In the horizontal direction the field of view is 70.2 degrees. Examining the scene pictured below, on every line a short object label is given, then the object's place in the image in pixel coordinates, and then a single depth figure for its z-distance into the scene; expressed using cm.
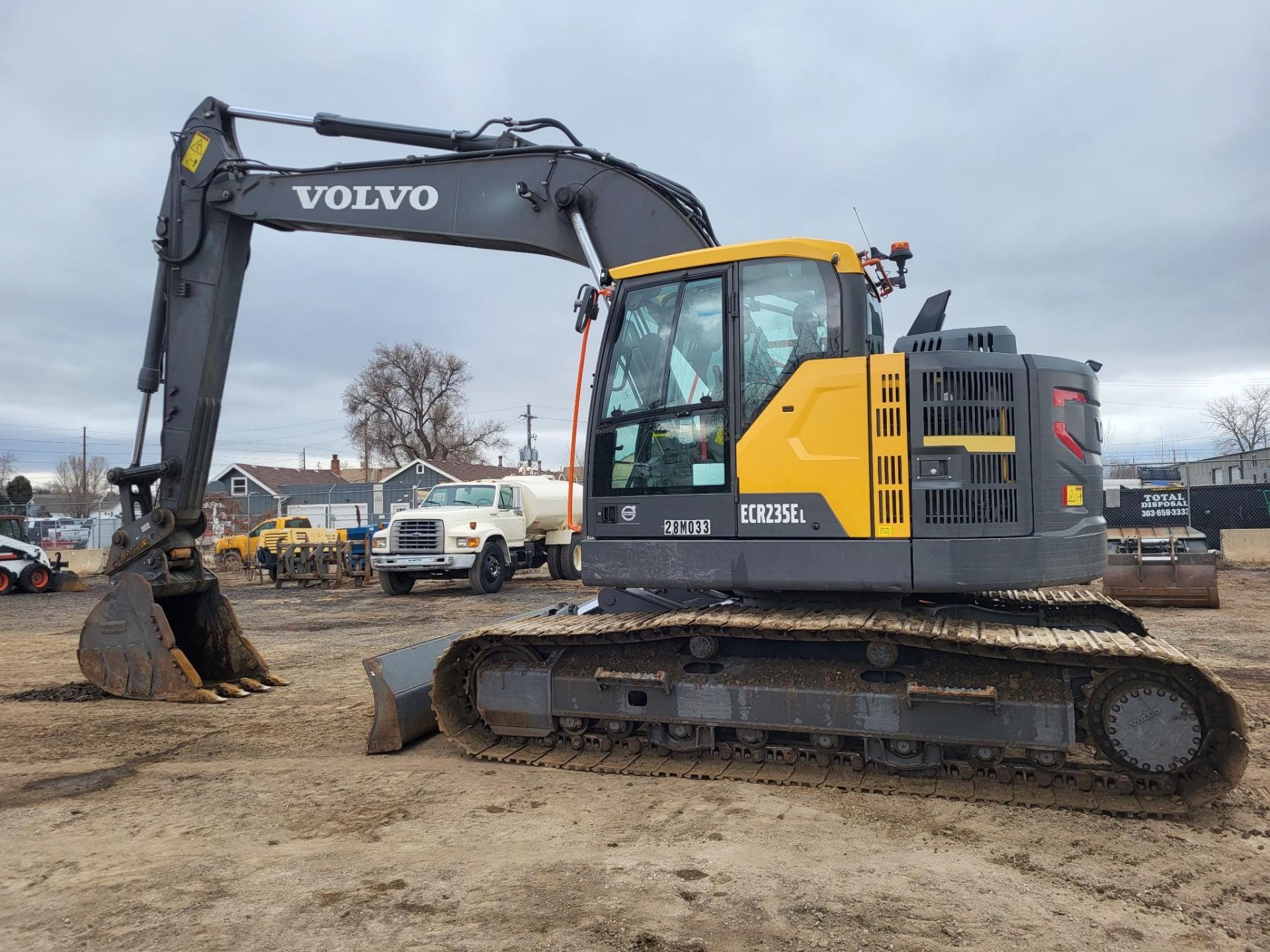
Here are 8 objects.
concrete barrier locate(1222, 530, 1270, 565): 2022
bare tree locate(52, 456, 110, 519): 7331
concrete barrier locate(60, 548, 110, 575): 2938
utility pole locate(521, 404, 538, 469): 2804
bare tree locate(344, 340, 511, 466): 5925
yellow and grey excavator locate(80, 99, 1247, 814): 469
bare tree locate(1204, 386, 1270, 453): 5519
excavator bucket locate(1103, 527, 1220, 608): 1309
